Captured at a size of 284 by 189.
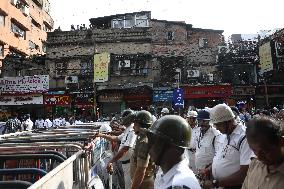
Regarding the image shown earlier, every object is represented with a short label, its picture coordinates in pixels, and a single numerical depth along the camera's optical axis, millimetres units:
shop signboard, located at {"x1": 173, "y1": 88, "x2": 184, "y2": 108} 19506
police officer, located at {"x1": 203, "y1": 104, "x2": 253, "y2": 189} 4328
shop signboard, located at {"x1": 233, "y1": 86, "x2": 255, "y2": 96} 29719
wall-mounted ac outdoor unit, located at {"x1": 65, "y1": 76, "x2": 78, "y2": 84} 30122
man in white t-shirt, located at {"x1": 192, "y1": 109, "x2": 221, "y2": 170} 5941
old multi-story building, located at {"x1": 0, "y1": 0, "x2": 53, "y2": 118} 28031
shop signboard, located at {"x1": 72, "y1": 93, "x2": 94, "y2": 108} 29406
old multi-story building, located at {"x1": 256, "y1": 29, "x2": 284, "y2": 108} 24297
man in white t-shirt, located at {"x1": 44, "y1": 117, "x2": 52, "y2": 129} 23256
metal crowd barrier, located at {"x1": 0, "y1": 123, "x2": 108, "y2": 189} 3373
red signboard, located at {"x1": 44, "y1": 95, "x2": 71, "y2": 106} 28703
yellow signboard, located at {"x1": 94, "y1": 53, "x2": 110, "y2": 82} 25531
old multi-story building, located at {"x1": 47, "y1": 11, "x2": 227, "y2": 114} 29734
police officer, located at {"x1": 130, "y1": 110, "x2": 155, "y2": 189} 4983
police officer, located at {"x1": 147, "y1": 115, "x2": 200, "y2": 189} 2795
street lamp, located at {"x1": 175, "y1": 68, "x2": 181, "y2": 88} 29438
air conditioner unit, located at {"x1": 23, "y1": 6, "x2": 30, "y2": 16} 39975
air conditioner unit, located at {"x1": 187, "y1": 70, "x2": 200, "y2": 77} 31297
